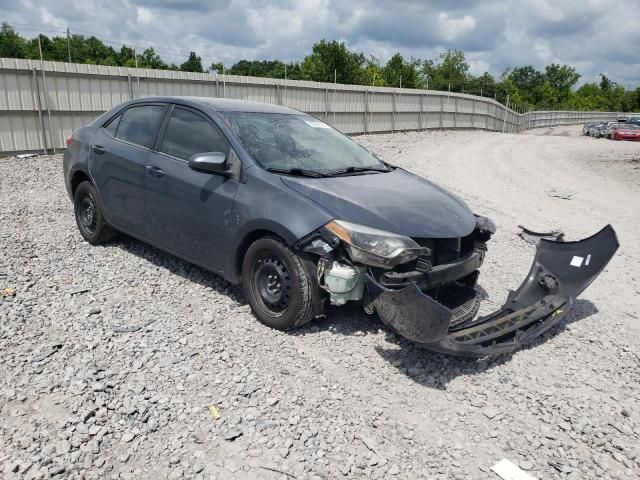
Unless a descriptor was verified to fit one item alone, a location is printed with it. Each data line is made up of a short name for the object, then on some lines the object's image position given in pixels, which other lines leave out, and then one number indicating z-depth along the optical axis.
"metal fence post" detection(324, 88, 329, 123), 20.70
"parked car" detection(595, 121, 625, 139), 35.59
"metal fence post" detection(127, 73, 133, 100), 13.83
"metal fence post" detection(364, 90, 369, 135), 22.92
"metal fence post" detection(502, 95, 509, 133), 41.22
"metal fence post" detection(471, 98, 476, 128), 33.97
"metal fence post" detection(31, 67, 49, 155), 12.17
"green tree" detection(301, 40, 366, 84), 54.16
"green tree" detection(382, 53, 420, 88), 63.06
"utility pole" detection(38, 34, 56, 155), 12.29
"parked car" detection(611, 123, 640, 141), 32.97
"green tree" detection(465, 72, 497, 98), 69.66
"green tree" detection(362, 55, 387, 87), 60.00
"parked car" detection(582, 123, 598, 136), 39.75
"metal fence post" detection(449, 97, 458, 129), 31.43
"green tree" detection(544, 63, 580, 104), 102.50
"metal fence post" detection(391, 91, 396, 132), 24.94
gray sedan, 3.60
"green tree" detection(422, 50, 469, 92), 80.88
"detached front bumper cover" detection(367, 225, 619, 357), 3.25
